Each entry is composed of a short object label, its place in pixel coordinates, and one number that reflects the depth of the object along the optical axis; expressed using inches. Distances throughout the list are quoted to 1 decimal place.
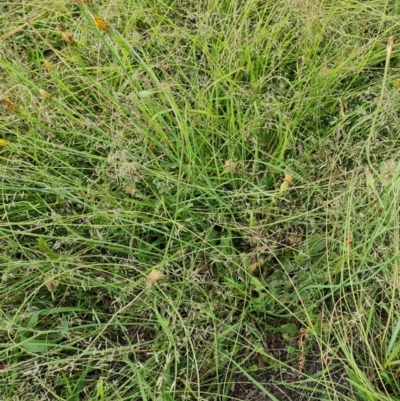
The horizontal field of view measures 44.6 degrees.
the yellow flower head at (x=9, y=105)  40.9
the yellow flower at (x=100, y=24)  36.2
